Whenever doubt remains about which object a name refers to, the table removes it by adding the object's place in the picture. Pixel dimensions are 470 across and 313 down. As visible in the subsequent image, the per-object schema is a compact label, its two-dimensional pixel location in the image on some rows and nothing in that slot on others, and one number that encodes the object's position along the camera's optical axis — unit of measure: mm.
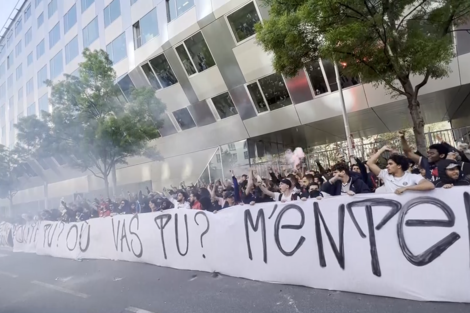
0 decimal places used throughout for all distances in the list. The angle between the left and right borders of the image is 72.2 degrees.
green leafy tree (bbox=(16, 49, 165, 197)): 13086
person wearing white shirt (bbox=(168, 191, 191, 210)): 6960
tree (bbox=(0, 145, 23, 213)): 26938
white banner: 3123
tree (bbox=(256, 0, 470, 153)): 6035
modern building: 12914
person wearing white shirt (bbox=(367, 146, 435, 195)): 3566
